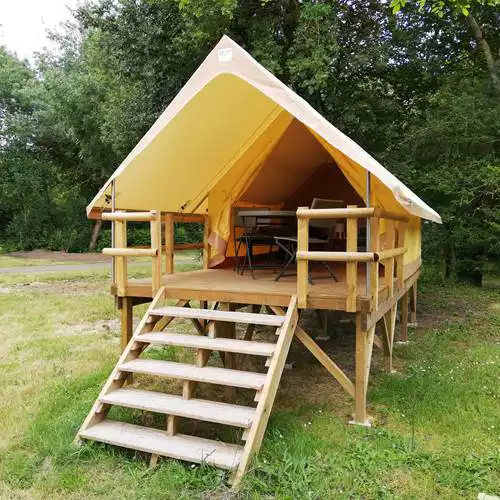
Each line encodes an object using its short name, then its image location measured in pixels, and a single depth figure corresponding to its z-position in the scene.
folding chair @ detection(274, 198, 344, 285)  4.88
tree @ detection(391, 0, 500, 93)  10.07
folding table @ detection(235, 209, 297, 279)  5.45
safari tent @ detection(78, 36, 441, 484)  3.50
